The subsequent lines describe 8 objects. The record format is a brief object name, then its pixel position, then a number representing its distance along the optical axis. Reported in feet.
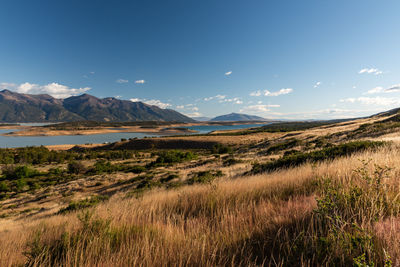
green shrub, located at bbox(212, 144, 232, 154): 141.04
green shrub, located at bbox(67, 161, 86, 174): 99.19
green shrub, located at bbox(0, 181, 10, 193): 68.96
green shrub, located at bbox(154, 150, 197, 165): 109.43
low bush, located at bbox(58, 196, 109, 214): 34.28
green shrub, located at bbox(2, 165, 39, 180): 89.40
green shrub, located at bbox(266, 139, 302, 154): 84.20
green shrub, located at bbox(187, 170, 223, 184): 40.75
